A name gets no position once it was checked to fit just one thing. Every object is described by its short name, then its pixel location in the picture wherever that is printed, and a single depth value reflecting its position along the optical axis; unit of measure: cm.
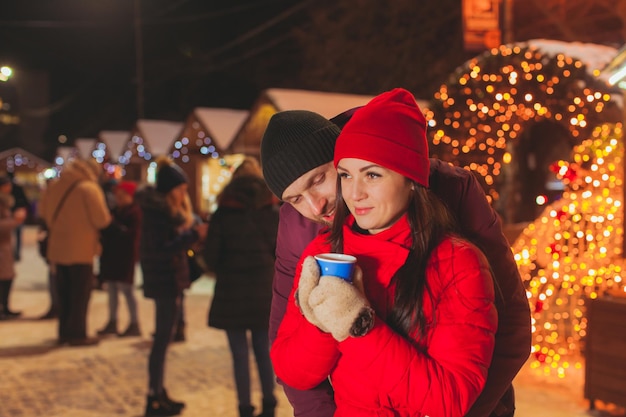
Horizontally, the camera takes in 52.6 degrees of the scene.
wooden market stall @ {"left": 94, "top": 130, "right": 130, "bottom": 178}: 2145
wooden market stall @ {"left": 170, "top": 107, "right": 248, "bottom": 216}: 1435
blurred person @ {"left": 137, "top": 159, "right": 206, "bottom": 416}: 512
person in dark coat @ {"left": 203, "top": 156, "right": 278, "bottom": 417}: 467
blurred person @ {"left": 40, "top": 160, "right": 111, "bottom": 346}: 742
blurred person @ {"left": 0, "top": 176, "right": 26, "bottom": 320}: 882
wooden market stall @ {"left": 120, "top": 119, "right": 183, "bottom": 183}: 1752
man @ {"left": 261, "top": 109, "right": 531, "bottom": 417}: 186
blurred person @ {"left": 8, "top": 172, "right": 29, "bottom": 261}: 1141
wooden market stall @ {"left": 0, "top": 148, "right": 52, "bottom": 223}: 3472
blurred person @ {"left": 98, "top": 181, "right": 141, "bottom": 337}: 793
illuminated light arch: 659
